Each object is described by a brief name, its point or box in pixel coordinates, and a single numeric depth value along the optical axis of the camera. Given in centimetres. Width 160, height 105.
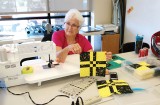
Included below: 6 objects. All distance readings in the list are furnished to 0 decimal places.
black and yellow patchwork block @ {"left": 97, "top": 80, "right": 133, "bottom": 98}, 104
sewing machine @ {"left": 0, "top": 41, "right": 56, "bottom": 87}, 109
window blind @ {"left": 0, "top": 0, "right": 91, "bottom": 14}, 307
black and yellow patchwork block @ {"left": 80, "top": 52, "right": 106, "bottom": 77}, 122
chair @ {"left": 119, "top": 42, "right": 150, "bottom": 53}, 218
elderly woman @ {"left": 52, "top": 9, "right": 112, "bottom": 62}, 177
